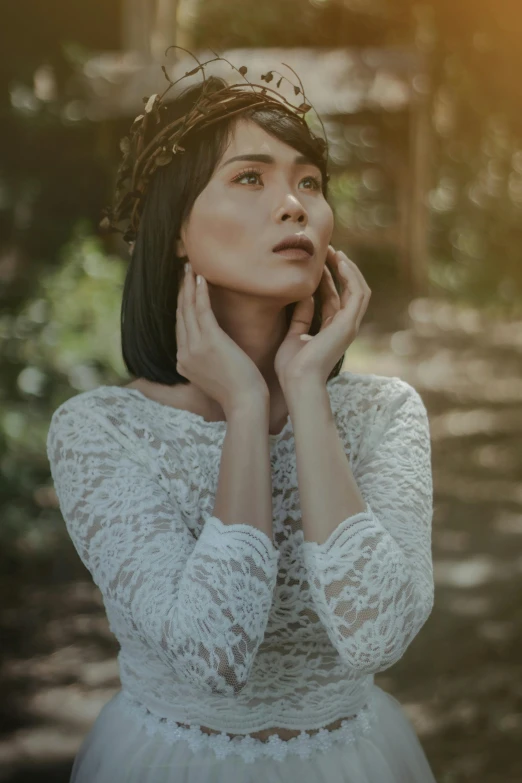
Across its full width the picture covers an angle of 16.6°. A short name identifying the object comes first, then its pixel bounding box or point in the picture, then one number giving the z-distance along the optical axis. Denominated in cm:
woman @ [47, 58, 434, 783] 140
